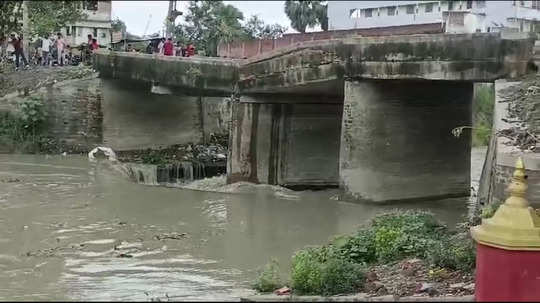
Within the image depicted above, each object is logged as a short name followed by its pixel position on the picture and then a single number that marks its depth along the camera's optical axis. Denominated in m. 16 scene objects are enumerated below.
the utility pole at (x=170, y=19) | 28.23
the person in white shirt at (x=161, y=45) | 26.70
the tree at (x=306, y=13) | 63.12
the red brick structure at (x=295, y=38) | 19.23
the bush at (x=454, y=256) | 8.37
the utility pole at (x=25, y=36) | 24.31
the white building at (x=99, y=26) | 39.68
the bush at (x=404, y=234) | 9.75
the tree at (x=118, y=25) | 42.31
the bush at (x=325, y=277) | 7.61
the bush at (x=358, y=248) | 9.82
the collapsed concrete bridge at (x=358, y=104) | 15.42
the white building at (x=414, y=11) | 47.59
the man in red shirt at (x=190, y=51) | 26.47
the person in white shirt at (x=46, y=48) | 28.94
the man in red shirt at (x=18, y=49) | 27.27
